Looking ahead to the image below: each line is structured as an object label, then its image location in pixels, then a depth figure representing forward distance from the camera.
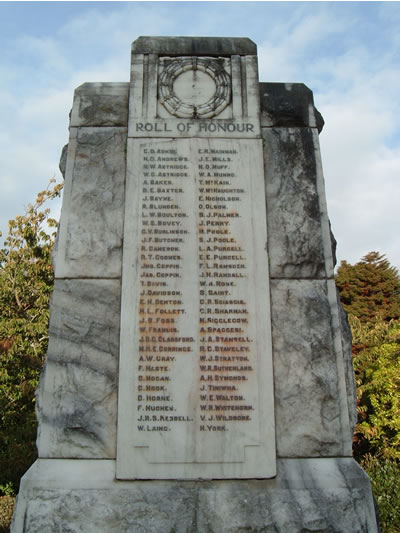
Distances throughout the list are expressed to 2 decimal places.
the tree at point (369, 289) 22.72
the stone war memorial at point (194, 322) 3.44
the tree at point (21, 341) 11.00
